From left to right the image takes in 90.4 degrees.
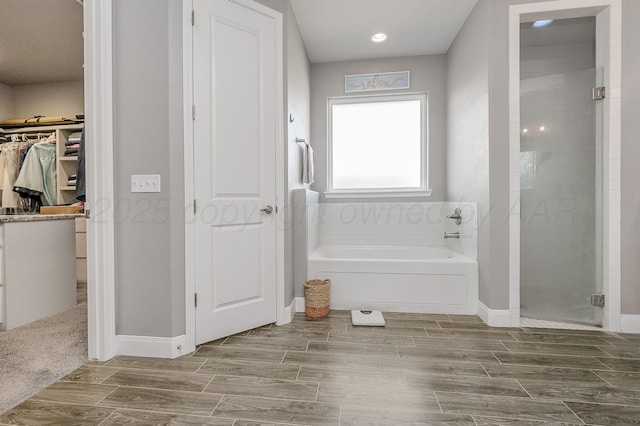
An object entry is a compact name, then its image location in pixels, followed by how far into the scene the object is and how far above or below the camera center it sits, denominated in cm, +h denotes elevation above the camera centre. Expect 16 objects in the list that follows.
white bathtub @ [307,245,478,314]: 271 -69
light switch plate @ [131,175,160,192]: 191 +14
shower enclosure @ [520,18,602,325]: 244 +23
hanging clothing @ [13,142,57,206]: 371 +37
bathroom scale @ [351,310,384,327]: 244 -91
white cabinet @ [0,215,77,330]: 245 -51
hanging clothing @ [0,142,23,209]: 383 +45
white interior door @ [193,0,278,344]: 206 +27
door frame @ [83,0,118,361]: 182 +18
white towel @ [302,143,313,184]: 319 +41
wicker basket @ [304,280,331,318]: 262 -79
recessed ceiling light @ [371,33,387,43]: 325 +173
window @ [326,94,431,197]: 381 +72
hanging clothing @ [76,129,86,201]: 287 +26
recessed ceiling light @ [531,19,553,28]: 257 +146
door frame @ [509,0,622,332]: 230 +50
